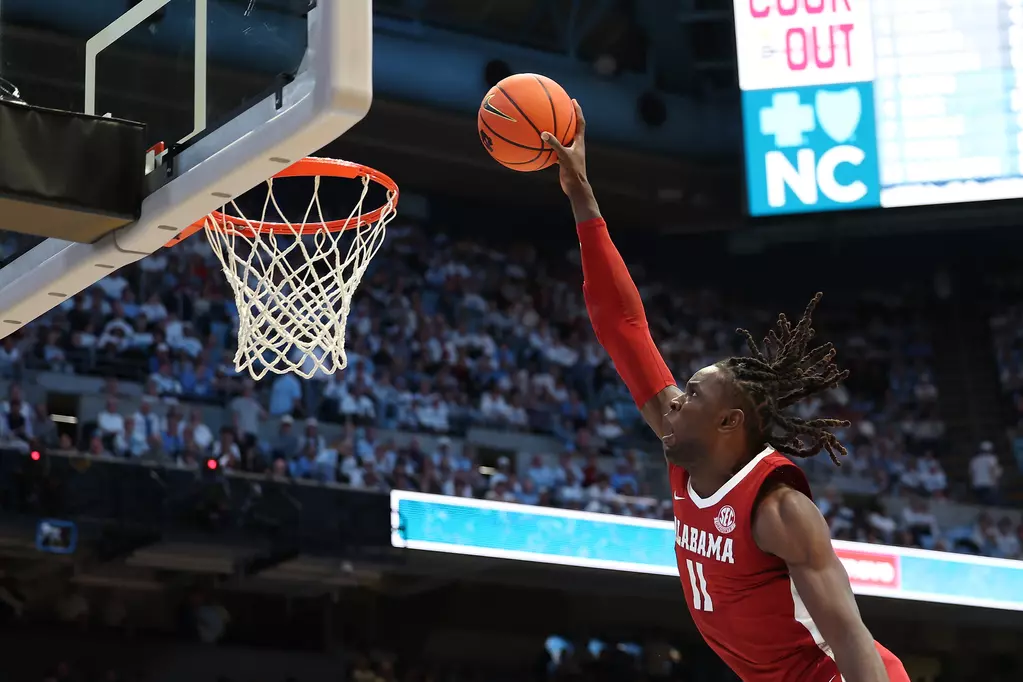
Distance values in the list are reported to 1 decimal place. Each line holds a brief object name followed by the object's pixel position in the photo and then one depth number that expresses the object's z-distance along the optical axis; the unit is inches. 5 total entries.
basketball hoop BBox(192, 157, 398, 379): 235.9
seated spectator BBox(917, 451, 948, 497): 621.9
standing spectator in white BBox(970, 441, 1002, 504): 617.2
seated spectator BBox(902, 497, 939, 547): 566.6
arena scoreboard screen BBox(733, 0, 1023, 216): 589.3
